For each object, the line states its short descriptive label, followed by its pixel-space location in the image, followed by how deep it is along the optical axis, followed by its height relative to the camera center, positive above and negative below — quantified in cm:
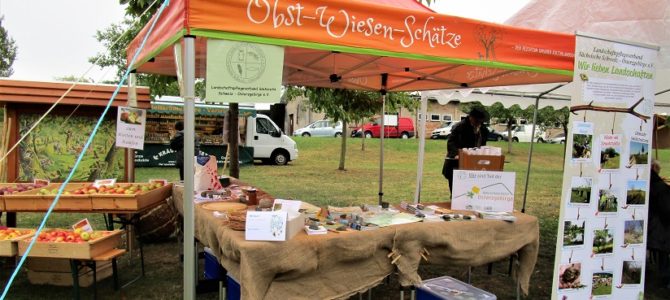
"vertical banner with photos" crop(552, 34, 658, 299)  319 -29
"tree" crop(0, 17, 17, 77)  3467 +515
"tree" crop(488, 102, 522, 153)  2092 +89
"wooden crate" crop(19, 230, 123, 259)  332 -98
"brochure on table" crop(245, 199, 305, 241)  248 -57
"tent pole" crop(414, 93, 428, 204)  599 -13
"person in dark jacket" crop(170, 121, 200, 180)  750 -36
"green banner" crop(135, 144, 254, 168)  1303 -95
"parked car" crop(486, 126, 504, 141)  2772 -24
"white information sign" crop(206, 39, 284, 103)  257 +31
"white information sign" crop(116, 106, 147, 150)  432 -7
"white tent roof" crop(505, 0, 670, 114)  422 +119
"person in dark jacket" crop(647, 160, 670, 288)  437 -79
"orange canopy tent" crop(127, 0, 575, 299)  256 +62
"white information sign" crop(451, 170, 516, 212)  360 -47
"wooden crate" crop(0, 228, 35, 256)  332 -97
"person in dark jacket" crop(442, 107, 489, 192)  544 -4
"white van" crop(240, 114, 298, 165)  1452 -57
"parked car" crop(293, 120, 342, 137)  2573 -20
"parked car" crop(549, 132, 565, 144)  2950 -40
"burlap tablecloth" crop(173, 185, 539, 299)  246 -80
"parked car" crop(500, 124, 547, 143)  2881 -9
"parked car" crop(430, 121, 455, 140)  2769 -16
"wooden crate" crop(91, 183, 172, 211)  370 -68
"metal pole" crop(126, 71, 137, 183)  503 -49
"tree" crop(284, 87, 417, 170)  1148 +67
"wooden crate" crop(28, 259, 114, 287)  407 -146
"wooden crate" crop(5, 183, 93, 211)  369 -70
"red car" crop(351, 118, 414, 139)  2634 -9
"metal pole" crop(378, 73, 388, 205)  560 +43
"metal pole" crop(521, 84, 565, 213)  596 +46
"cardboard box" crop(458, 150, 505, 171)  372 -25
